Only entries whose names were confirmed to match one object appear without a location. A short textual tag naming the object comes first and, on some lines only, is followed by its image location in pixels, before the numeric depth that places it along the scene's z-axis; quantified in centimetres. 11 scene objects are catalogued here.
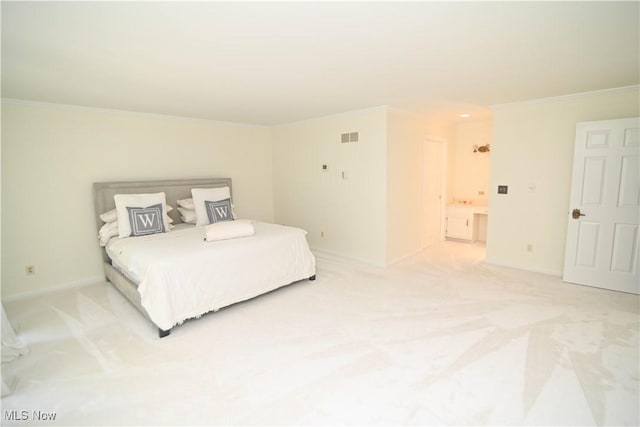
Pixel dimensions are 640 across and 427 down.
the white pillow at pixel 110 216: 390
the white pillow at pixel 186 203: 458
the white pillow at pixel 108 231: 384
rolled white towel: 344
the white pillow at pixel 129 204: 376
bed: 277
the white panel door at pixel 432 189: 524
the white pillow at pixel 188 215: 456
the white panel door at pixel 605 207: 337
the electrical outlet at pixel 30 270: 362
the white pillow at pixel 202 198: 446
